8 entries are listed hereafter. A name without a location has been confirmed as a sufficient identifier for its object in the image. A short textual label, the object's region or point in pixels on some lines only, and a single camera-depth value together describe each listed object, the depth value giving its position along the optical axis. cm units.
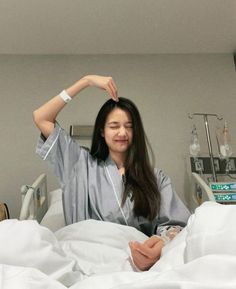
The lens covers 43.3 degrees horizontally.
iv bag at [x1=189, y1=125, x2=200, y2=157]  219
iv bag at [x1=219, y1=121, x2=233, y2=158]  214
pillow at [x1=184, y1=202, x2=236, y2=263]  60
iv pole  208
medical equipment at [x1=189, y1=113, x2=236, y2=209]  174
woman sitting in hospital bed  138
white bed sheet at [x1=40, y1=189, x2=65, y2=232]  161
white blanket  52
